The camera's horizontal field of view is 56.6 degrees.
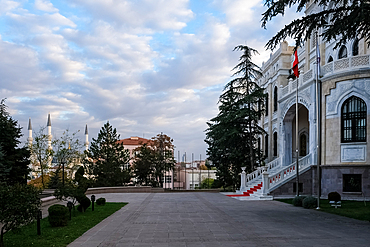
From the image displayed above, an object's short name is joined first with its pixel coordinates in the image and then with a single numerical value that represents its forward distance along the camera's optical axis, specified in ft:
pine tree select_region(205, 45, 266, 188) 92.63
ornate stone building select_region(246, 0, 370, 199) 66.85
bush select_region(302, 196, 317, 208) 55.67
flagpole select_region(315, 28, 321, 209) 63.67
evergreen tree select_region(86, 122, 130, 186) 114.62
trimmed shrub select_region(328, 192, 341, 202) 55.57
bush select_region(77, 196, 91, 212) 50.34
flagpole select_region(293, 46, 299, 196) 70.19
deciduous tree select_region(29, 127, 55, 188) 98.07
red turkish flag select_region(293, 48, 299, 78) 70.92
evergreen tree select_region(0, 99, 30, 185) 69.26
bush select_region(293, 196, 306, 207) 58.80
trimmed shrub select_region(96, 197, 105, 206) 61.26
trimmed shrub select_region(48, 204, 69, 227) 38.04
